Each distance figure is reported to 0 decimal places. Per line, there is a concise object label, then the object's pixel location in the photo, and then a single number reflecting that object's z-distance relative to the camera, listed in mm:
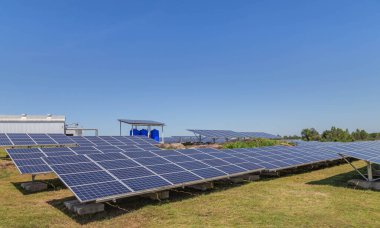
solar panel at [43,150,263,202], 11680
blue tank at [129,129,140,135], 50281
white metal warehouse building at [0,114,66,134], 48500
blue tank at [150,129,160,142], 51800
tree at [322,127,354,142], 73250
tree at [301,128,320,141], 77781
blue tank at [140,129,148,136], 50978
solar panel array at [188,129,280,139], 48994
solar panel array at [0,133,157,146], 27688
